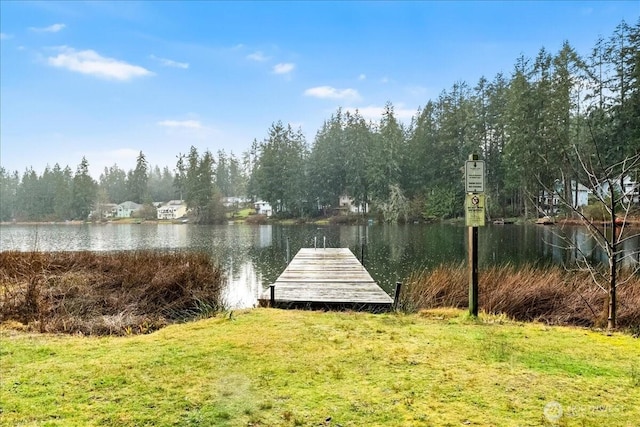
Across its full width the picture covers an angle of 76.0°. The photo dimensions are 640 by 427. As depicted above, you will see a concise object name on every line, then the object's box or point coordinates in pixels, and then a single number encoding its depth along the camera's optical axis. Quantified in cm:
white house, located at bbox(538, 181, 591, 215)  3919
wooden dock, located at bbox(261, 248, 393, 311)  684
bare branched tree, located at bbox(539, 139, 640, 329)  457
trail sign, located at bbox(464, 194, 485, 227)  519
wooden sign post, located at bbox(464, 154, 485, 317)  520
